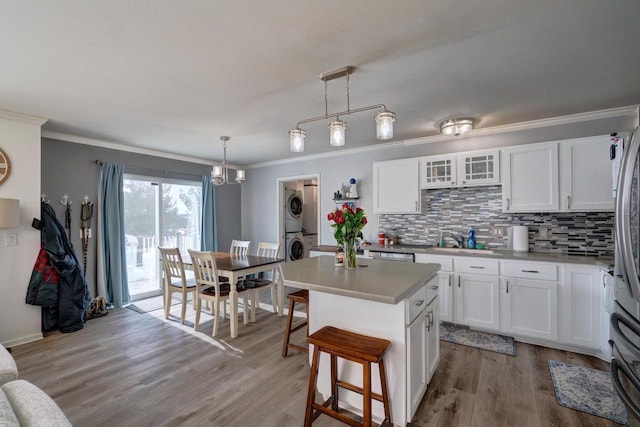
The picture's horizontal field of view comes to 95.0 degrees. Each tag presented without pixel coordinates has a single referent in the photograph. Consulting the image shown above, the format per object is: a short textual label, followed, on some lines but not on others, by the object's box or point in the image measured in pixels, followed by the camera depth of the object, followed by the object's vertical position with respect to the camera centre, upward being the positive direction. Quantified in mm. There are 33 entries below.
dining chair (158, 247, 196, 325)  3473 -748
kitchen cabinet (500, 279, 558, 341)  2818 -949
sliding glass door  4543 -145
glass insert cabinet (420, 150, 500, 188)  3344 +525
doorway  5621 -64
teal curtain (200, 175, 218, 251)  5320 -70
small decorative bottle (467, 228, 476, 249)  3619 -337
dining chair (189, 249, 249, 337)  3209 -819
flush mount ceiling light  3205 +971
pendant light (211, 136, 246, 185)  3717 +523
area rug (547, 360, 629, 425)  1961 -1328
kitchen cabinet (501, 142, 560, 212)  3018 +366
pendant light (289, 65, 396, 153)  1929 +598
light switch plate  2984 -242
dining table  3170 -617
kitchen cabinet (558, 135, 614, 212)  2803 +365
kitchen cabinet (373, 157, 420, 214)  3831 +363
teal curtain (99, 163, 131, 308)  4043 -257
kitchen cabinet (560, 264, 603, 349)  2635 -866
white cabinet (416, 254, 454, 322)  3299 -821
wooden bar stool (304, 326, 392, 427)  1536 -793
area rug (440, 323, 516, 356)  2867 -1322
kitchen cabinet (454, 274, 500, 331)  3070 -949
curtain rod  4094 +718
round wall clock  2922 +494
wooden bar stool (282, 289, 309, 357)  2717 -1001
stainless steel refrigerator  1174 -254
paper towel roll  3309 -289
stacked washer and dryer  5844 -216
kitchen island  1690 -645
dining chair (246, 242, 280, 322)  3633 -880
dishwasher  3512 -525
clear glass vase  2236 -328
